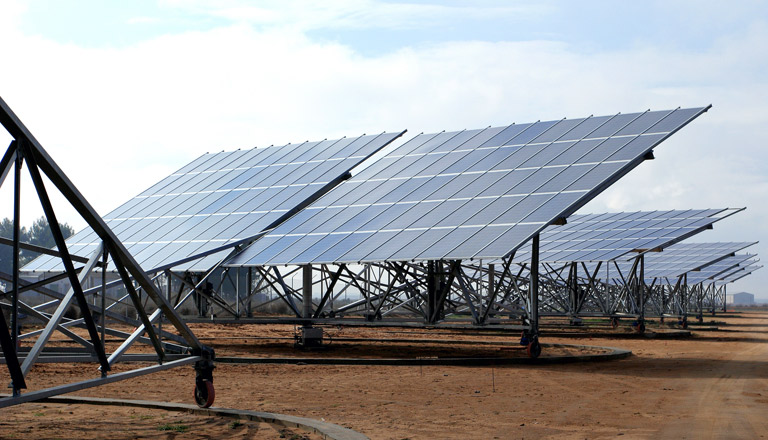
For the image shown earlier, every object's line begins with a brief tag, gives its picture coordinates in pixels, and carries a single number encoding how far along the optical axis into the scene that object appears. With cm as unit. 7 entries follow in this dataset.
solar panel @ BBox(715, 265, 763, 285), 8742
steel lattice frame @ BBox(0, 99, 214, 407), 900
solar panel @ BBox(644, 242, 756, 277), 5275
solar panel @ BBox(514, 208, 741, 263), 3791
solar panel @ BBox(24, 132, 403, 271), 2714
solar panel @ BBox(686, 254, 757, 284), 6850
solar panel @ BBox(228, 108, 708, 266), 2142
